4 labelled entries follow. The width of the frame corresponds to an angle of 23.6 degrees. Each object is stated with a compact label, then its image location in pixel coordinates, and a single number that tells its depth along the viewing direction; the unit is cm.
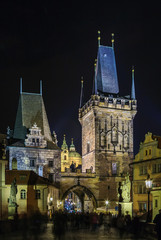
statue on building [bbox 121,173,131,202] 3073
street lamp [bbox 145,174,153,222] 2405
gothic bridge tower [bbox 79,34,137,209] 5712
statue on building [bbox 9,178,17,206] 3197
